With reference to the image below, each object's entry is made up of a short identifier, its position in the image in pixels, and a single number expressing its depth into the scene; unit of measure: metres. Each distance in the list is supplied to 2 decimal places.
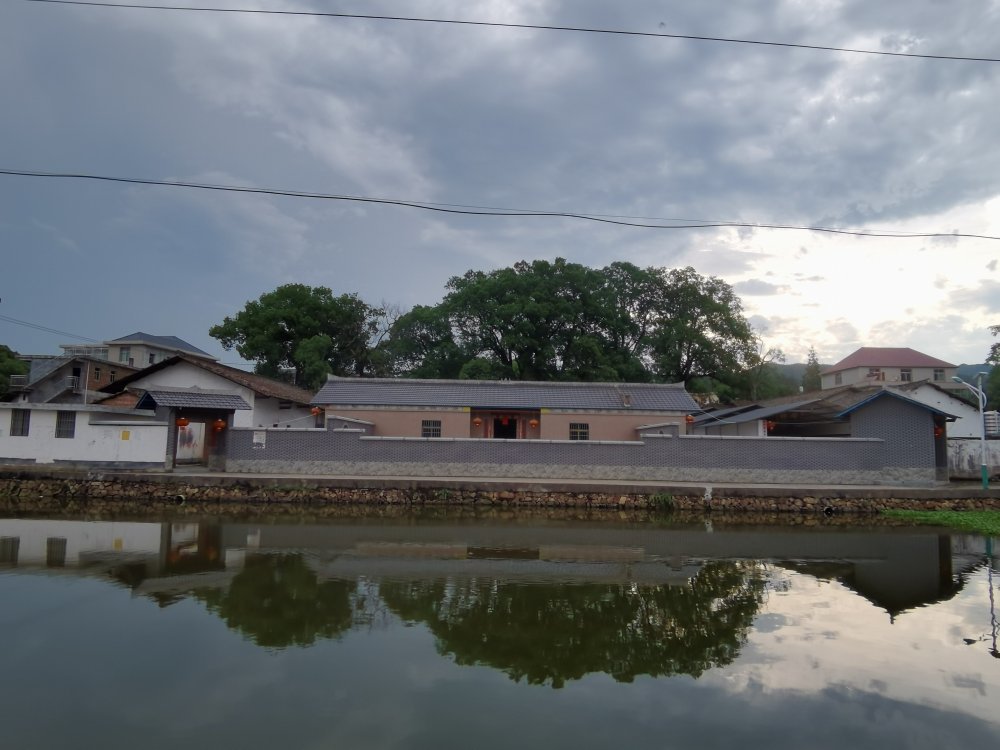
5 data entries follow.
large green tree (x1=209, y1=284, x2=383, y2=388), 35.31
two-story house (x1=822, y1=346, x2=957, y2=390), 44.78
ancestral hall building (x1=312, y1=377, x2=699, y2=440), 21.23
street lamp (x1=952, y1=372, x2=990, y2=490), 17.59
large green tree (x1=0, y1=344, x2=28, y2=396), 34.68
